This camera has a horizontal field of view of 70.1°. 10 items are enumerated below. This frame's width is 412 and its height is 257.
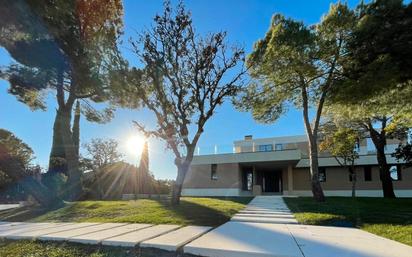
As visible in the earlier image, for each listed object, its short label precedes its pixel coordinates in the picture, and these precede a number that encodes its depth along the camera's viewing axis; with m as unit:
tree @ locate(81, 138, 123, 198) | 31.92
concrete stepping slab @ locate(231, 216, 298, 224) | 7.43
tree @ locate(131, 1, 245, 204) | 11.22
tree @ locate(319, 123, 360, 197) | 17.80
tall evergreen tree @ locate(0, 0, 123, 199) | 13.02
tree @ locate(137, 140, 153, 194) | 24.74
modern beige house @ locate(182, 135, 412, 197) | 23.30
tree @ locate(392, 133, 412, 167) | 14.82
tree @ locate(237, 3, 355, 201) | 12.30
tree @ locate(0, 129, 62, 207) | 13.99
